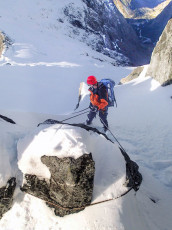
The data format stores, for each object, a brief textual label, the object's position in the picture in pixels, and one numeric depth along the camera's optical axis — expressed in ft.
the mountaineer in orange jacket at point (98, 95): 19.24
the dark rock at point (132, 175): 11.38
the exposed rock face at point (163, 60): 27.07
